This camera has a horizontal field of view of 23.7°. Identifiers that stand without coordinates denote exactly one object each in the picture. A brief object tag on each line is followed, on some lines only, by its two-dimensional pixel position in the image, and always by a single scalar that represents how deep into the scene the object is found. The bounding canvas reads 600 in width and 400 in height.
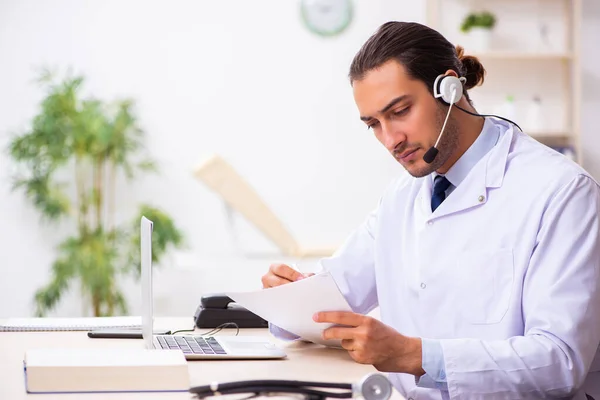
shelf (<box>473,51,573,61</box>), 5.78
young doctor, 2.47
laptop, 2.61
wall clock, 6.06
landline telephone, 3.00
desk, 2.35
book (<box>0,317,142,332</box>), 2.99
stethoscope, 2.21
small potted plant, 5.89
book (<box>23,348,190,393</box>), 2.34
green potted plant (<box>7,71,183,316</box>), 5.44
